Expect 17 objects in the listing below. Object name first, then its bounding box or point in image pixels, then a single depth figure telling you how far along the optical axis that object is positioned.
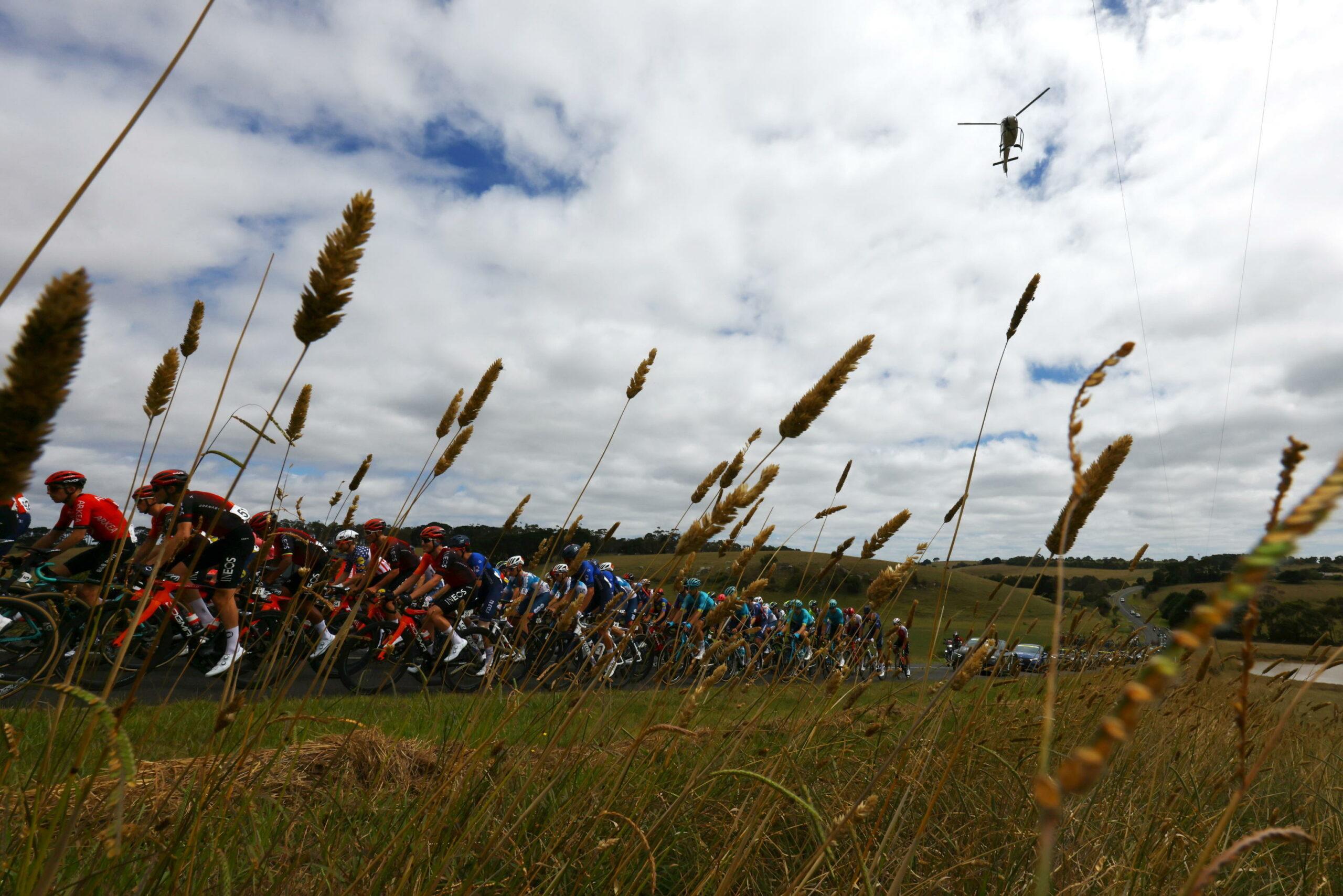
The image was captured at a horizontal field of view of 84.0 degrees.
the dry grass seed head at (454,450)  2.18
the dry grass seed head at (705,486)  2.31
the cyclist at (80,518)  5.51
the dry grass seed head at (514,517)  2.61
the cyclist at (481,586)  9.23
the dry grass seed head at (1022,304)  1.75
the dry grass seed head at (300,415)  1.86
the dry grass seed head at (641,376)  2.39
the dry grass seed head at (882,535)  2.02
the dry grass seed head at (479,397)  2.07
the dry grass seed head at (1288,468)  0.51
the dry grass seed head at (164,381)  1.60
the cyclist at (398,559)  8.65
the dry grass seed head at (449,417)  2.14
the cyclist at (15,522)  6.46
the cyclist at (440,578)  8.88
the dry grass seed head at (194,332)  1.72
